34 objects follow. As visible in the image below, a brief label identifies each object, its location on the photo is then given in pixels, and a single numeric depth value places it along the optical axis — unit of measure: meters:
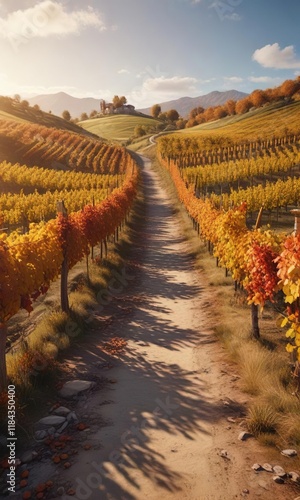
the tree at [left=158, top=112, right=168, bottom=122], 169.39
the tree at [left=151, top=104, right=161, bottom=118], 178.00
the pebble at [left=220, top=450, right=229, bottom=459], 6.12
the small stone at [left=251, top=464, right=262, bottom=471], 5.77
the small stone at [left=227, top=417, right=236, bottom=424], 7.06
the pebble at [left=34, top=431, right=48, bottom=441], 6.74
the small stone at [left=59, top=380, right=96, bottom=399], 8.13
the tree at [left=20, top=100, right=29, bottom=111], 101.96
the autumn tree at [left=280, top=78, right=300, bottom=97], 114.75
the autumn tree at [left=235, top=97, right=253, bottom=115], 119.58
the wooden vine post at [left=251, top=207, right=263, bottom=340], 10.29
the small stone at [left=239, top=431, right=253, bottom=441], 6.52
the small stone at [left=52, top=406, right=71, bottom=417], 7.45
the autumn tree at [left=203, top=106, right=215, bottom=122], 137.93
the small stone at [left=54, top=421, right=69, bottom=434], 6.95
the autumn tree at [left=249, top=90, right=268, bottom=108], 116.56
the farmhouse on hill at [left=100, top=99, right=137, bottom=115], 173.24
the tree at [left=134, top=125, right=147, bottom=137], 108.38
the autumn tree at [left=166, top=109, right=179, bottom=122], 165.88
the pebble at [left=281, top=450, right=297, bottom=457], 6.00
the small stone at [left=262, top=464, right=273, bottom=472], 5.74
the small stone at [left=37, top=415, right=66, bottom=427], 7.08
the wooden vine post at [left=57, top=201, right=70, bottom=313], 12.22
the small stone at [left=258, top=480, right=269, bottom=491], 5.41
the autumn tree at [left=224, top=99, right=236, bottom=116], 127.56
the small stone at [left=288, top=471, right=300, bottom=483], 5.49
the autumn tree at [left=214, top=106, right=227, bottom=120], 131.12
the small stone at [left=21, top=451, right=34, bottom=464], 6.18
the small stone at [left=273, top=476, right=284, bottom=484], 5.50
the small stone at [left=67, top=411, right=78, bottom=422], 7.28
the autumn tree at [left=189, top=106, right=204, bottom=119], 155.75
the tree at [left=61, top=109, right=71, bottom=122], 157.01
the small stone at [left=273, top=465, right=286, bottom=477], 5.60
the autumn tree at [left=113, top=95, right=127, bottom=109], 178.80
